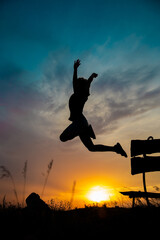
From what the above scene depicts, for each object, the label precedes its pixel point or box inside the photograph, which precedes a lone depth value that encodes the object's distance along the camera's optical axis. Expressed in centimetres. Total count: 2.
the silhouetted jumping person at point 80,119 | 470
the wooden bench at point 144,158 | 535
